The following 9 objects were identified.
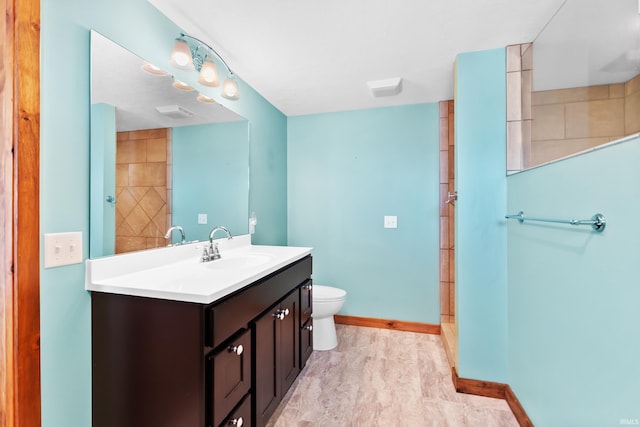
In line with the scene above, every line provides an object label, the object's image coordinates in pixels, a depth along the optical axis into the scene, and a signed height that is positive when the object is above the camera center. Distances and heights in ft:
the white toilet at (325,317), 7.67 -2.83
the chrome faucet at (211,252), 5.58 -0.76
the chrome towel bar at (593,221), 3.26 -0.10
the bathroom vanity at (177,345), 3.39 -1.67
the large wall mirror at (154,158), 3.99 +1.04
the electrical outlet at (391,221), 9.29 -0.23
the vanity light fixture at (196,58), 4.99 +2.87
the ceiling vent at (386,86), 7.53 +3.42
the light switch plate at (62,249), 3.31 -0.41
